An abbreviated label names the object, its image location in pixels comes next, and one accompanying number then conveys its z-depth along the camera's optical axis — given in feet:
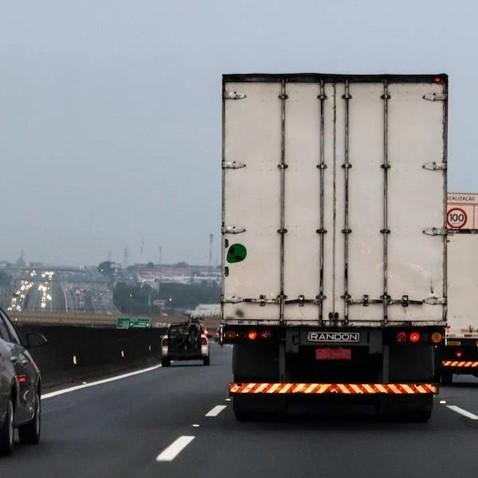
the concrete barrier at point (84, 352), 101.50
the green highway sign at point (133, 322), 406.00
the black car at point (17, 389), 46.52
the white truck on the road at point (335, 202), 60.49
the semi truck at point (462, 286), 97.60
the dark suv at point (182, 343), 162.61
